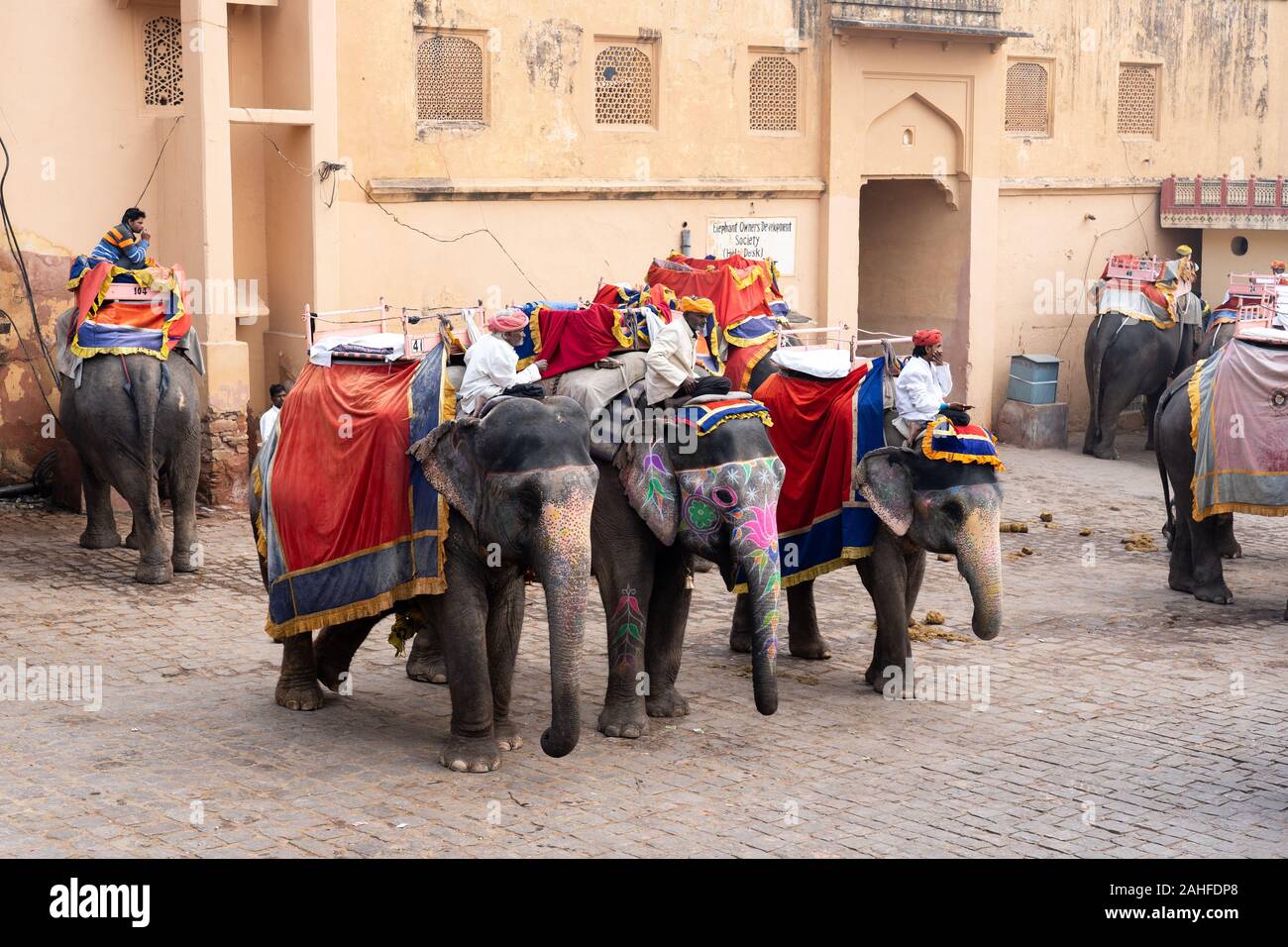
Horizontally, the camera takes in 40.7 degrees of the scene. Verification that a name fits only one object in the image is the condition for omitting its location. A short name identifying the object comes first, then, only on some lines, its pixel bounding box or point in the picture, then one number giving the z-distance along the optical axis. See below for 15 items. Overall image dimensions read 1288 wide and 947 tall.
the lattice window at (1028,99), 19.61
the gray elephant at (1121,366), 18.33
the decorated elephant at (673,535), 7.79
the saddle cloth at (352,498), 7.84
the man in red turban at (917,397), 8.98
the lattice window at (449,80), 15.24
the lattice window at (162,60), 14.23
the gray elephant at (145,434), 11.62
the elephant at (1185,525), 11.62
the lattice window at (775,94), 17.38
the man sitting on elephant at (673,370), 8.27
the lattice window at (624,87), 16.36
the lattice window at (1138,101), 20.58
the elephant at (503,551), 7.13
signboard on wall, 17.17
